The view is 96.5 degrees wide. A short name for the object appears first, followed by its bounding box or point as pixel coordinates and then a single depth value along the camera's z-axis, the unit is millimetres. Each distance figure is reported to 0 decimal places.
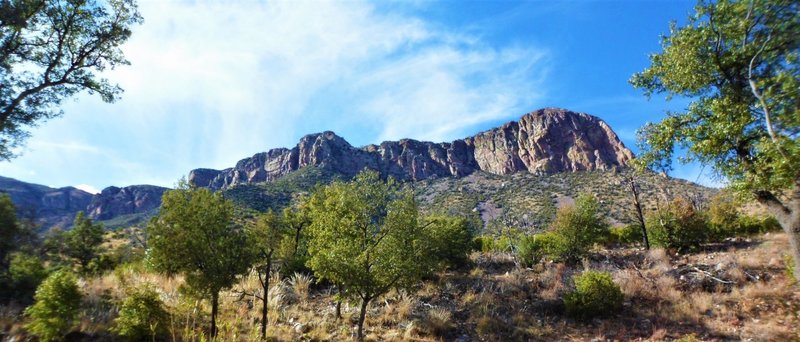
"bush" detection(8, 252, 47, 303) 11336
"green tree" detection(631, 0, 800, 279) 6609
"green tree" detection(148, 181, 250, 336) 7992
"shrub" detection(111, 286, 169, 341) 8133
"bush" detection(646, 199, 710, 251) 20828
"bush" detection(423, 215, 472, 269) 19750
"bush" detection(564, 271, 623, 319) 13000
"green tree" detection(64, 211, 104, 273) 22766
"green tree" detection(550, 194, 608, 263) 20906
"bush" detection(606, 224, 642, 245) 28016
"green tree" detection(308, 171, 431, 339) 10164
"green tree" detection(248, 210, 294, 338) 8888
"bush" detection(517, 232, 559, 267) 21828
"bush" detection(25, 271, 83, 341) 7617
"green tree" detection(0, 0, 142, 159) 10734
